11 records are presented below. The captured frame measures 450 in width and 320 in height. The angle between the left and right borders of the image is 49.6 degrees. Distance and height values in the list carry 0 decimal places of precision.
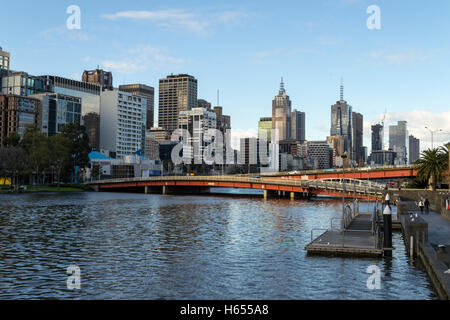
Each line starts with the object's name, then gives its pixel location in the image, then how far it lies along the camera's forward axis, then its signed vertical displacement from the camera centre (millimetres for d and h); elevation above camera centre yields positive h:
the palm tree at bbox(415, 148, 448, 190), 104888 +1866
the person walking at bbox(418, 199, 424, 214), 67356 -4432
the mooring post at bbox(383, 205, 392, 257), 38094 -4679
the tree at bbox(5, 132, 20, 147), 182000 +11867
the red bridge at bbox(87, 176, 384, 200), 119125 -3683
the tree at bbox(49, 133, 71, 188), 165750 +6898
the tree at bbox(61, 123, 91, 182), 186000 +11001
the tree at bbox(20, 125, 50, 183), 162000 +7783
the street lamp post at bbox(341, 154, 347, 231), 44766 -4364
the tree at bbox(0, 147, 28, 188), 149875 +3672
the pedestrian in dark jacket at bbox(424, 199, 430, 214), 68575 -4671
